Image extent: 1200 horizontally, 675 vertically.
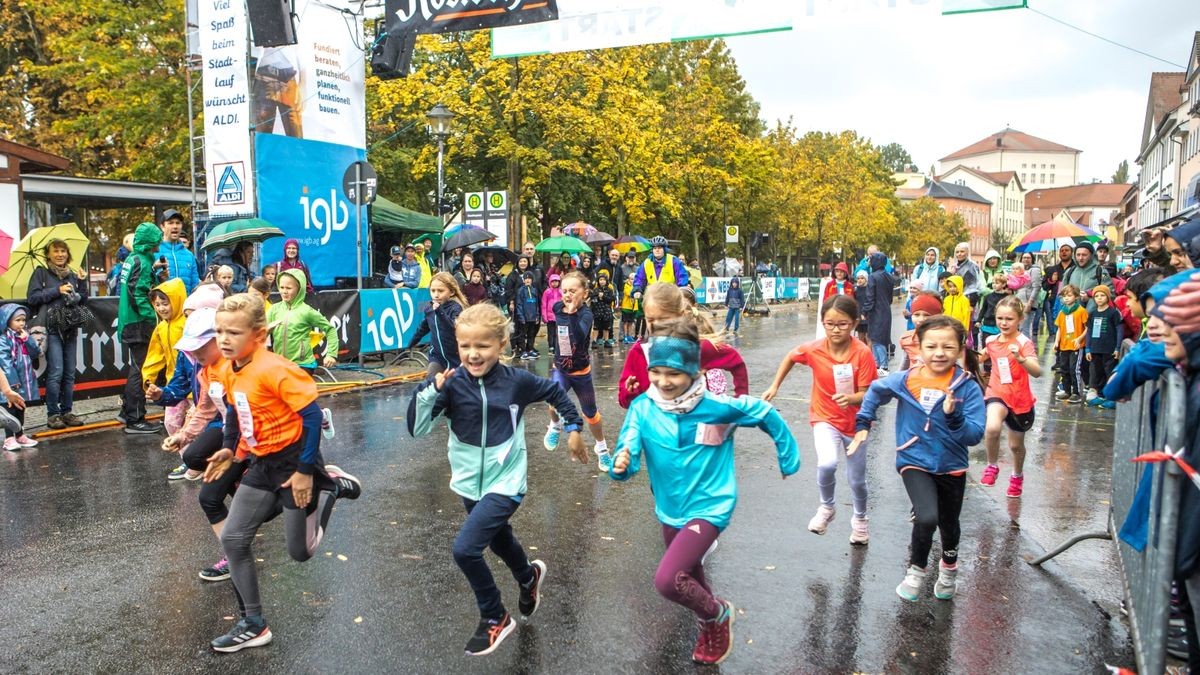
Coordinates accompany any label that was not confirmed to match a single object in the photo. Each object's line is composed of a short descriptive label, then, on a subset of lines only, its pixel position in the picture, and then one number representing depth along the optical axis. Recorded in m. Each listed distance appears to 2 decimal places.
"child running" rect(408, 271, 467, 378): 7.84
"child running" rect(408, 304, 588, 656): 4.12
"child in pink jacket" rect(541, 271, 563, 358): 17.36
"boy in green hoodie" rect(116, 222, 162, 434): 9.72
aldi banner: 14.66
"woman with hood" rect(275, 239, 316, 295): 13.08
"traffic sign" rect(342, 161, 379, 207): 15.17
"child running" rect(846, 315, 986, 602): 4.74
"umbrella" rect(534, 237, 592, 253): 20.42
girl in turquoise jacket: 3.88
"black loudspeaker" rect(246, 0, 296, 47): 13.04
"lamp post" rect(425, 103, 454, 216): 18.98
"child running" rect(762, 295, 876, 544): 5.63
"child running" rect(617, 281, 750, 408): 5.39
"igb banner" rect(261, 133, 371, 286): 15.20
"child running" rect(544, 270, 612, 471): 7.81
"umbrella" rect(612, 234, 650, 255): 30.02
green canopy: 22.64
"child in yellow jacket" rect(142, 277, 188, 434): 8.34
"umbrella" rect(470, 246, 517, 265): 19.28
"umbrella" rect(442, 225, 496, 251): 18.00
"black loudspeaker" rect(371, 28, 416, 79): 13.02
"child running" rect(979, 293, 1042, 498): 6.73
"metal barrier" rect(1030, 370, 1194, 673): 3.08
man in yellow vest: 16.95
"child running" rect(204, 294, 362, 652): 4.21
